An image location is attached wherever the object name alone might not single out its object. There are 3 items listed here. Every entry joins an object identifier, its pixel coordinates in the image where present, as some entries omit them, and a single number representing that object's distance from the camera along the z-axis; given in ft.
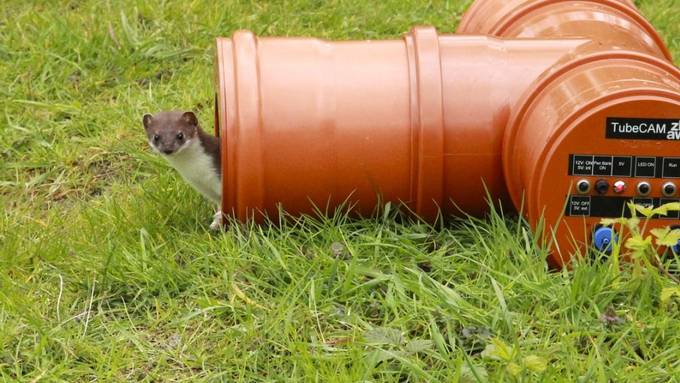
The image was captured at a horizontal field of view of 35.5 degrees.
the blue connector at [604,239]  11.72
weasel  14.66
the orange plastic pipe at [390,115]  12.55
